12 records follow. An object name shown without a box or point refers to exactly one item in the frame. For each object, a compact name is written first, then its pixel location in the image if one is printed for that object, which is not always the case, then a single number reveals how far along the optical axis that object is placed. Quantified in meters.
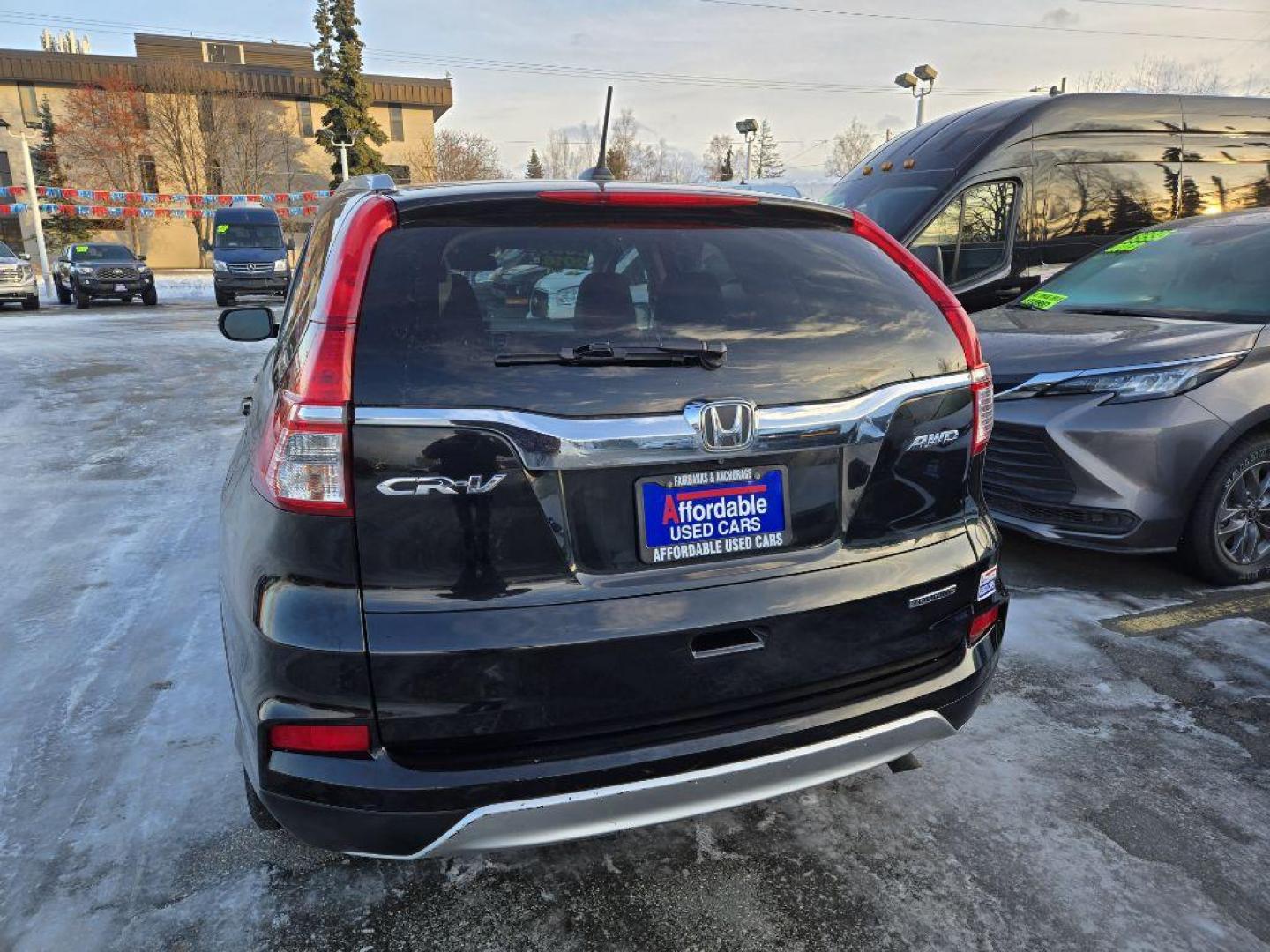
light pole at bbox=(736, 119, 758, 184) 32.53
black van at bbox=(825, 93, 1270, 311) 7.82
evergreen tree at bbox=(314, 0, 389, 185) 45.12
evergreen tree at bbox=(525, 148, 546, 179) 74.65
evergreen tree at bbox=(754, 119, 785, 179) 80.57
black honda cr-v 1.74
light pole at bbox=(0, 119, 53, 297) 25.23
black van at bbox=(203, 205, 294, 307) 19.73
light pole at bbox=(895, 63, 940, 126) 21.41
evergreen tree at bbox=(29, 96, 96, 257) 42.69
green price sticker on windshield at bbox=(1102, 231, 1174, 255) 5.47
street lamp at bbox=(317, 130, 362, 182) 43.50
